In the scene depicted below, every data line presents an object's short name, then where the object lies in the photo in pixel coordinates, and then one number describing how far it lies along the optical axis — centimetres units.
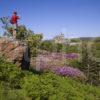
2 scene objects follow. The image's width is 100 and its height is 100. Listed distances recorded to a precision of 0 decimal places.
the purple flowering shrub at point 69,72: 760
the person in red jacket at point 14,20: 687
